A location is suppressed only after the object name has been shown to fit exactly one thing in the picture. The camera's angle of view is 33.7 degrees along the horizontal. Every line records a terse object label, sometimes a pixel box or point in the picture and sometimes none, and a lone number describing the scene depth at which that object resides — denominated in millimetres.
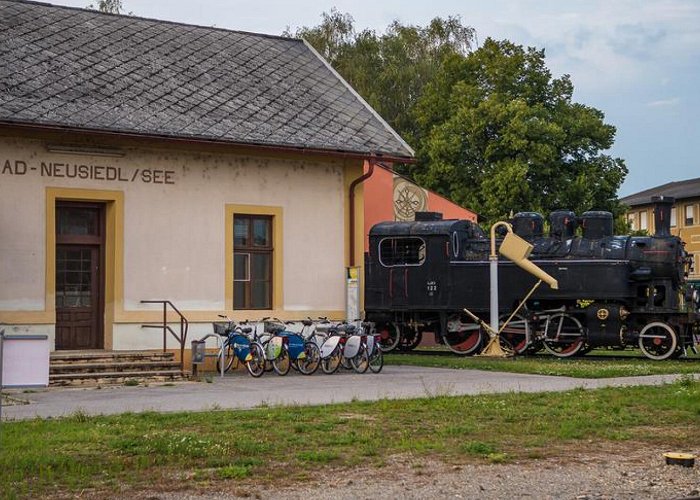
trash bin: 19312
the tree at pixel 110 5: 50469
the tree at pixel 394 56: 54375
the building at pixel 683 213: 74375
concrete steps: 18000
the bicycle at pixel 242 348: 19375
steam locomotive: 24719
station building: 19453
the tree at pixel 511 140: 46281
